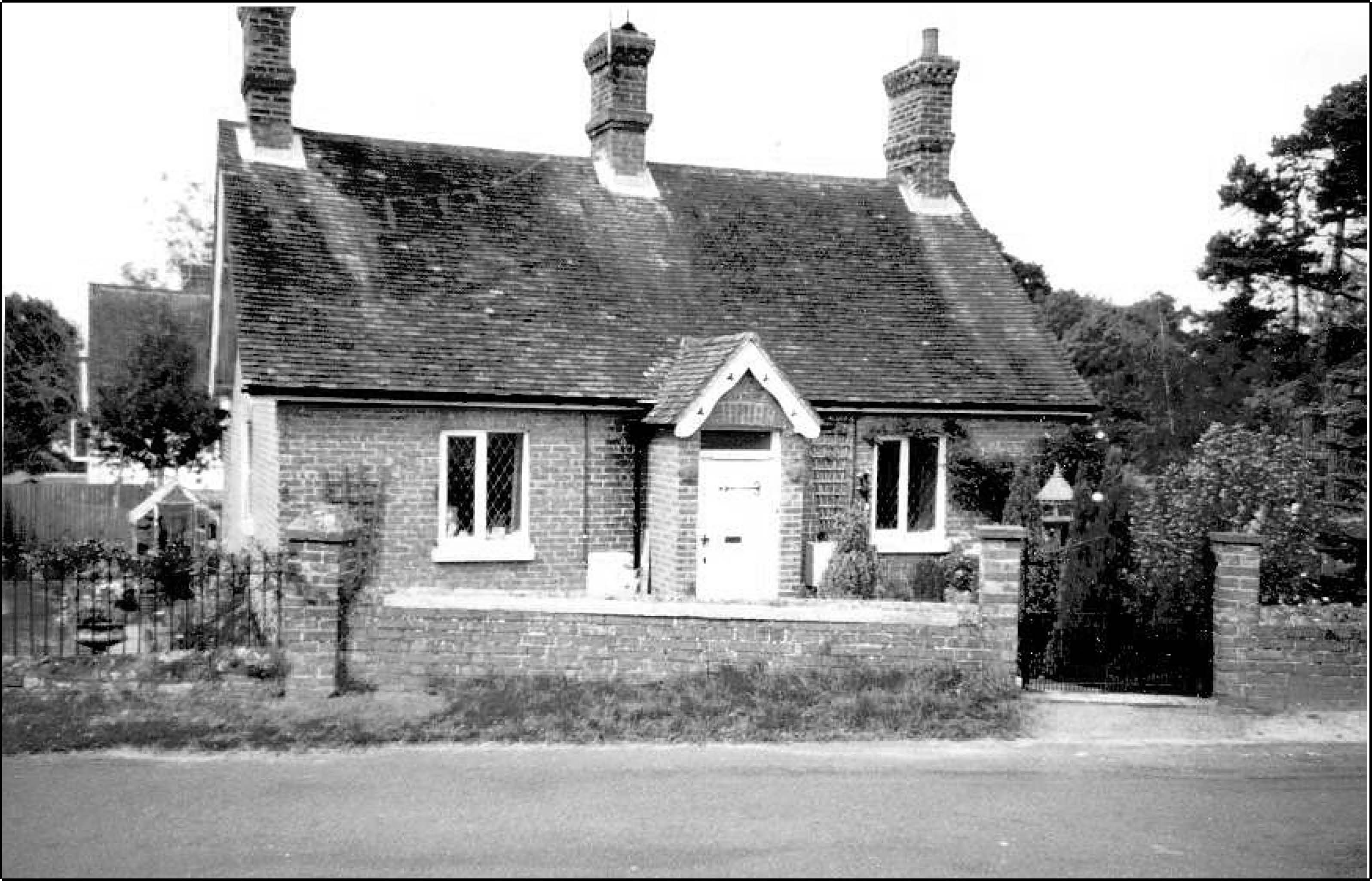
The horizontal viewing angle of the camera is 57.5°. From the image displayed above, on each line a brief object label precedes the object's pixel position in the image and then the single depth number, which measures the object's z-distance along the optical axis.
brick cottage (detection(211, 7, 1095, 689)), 16.69
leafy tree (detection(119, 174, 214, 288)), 46.72
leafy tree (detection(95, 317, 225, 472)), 29.30
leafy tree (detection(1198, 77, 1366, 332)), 25.33
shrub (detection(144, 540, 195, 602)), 13.55
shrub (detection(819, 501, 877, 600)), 16.16
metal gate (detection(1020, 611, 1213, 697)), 12.24
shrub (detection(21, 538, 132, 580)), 13.11
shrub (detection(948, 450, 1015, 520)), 19.00
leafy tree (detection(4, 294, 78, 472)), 30.61
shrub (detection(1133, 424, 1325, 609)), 14.79
